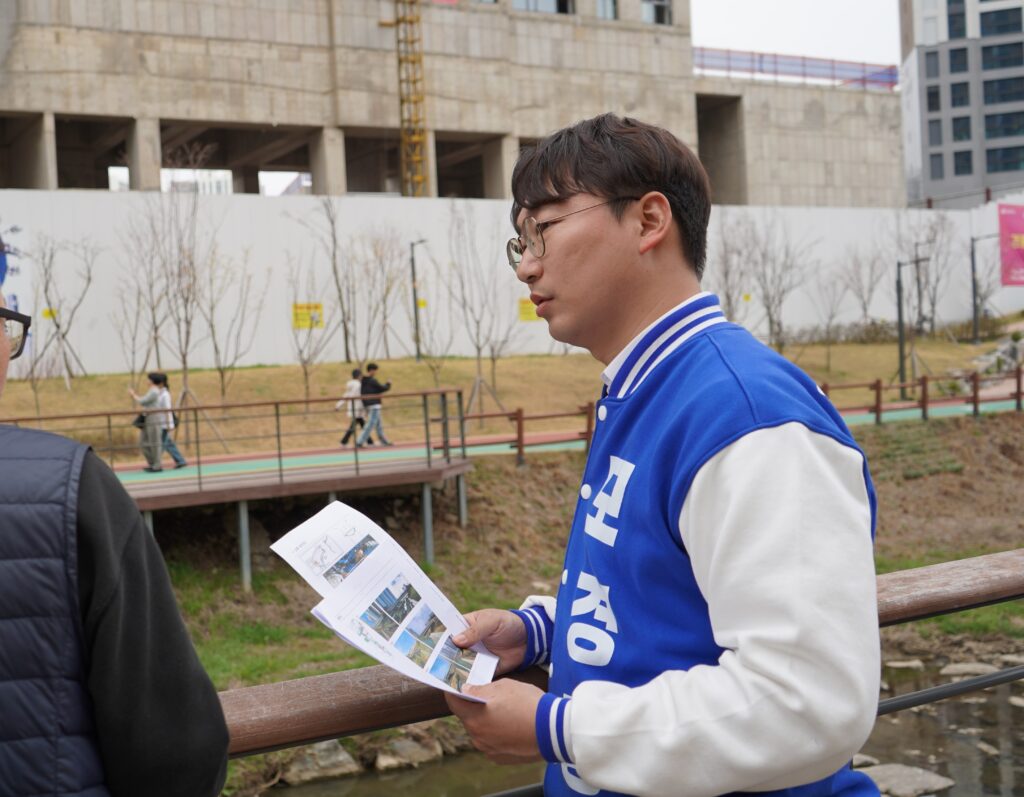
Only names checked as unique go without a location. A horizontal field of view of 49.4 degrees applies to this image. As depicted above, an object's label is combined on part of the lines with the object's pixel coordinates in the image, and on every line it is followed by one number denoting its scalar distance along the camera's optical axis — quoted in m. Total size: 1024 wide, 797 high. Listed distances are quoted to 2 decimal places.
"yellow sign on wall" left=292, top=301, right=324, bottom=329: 27.05
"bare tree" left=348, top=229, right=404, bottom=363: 27.77
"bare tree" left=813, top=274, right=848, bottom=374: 35.03
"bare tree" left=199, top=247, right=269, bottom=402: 26.12
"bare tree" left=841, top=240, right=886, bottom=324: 35.12
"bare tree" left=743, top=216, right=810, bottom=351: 32.94
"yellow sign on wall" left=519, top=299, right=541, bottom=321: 28.14
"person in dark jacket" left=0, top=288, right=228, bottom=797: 1.22
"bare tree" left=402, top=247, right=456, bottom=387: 28.58
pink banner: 35.50
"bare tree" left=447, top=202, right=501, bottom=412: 29.02
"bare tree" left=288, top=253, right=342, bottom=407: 27.09
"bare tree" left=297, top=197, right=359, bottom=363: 27.52
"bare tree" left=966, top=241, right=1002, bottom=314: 37.97
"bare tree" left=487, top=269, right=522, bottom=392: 29.20
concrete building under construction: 29.03
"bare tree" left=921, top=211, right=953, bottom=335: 36.22
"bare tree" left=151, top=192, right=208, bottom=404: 24.86
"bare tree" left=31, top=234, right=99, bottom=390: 24.23
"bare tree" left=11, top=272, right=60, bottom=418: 23.03
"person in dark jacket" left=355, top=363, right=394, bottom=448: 17.22
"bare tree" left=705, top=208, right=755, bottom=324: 32.44
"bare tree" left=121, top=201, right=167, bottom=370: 25.00
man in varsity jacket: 1.24
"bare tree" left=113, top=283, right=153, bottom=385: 25.16
